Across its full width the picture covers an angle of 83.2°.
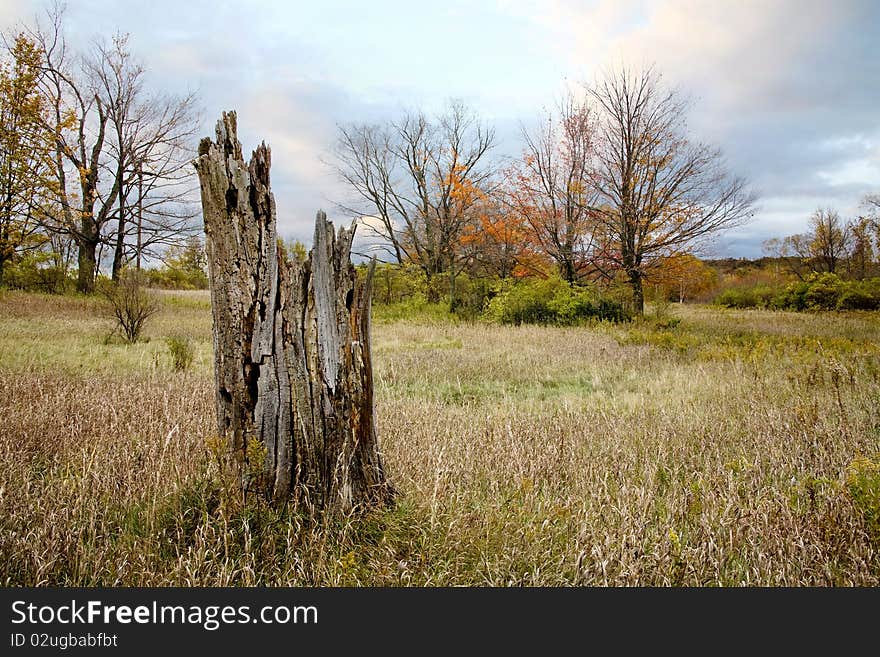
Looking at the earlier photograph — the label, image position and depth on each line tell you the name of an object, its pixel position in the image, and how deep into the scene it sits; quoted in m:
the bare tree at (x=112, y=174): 24.56
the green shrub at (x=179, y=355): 8.20
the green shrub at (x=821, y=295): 23.66
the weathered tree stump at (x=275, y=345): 2.79
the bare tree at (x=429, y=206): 29.62
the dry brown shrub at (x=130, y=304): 12.20
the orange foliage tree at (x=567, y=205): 21.62
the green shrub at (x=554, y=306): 19.45
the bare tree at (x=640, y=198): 18.78
